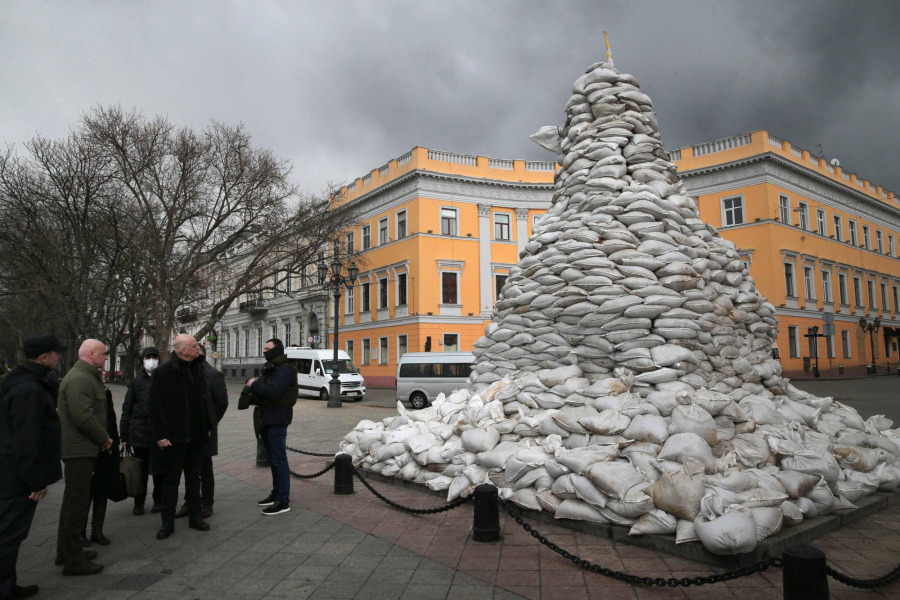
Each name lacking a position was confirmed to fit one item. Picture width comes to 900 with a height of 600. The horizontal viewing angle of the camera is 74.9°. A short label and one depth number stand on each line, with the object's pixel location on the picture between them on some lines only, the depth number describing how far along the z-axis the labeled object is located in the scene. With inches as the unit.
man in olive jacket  153.5
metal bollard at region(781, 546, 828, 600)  102.1
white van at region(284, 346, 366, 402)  856.3
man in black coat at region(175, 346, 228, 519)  205.8
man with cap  133.2
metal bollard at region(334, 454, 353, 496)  231.1
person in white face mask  213.9
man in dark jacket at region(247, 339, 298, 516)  202.5
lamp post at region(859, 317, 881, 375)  1327.5
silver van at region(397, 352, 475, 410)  713.6
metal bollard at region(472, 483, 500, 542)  167.8
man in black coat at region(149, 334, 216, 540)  183.3
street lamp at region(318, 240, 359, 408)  736.7
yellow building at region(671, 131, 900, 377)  1159.0
